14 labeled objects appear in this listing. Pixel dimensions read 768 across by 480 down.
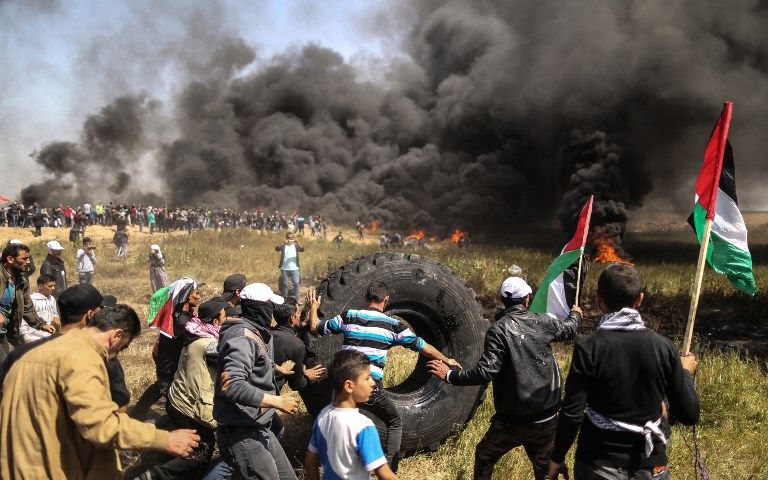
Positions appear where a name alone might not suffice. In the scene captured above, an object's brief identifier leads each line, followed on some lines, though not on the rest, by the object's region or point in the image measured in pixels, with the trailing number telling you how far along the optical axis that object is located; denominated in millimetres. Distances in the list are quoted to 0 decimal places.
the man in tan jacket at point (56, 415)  2162
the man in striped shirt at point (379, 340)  3672
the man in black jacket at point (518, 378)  3258
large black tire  4562
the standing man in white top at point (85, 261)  10720
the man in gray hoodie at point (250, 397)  2930
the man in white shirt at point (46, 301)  5906
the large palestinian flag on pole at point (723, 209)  3582
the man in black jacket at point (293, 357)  4008
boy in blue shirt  2449
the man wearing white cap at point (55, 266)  7934
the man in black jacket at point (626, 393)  2490
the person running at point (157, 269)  11320
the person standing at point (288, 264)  11055
